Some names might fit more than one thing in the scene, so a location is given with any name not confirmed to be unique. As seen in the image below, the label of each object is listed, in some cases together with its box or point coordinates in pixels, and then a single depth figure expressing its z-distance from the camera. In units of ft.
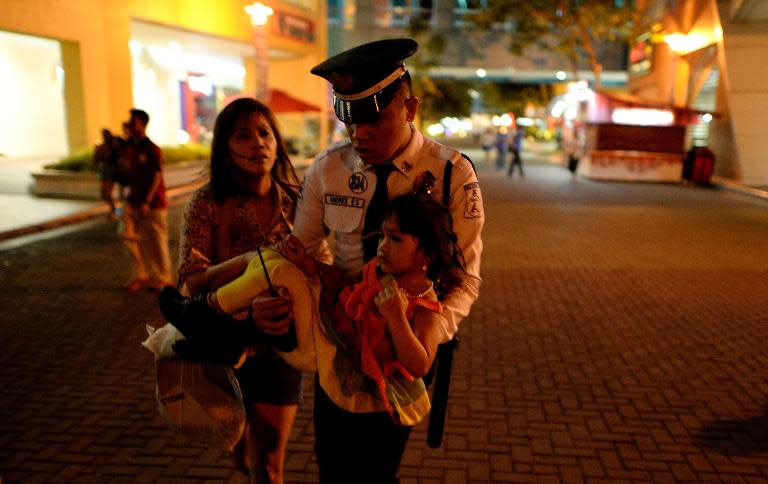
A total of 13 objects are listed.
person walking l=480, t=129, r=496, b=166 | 105.91
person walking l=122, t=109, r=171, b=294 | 22.27
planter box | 47.44
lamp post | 44.37
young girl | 6.06
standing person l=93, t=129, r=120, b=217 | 26.12
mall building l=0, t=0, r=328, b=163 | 52.06
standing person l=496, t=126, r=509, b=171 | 88.89
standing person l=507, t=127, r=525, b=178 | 77.49
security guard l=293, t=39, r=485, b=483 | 6.39
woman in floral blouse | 8.49
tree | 89.76
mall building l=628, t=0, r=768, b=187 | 67.46
